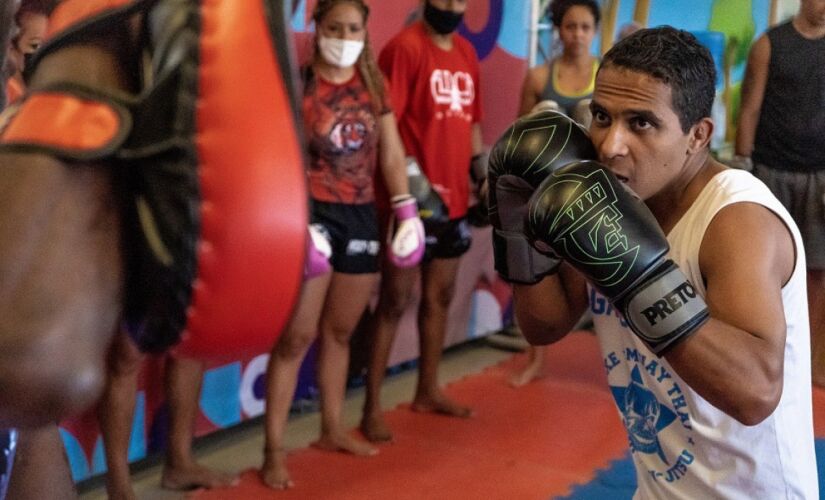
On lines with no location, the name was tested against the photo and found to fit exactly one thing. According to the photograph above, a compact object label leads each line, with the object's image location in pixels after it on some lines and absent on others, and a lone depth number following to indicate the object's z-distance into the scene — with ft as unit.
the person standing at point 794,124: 11.07
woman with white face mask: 8.71
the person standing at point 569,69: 11.04
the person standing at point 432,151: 9.99
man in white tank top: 3.85
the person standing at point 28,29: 6.60
